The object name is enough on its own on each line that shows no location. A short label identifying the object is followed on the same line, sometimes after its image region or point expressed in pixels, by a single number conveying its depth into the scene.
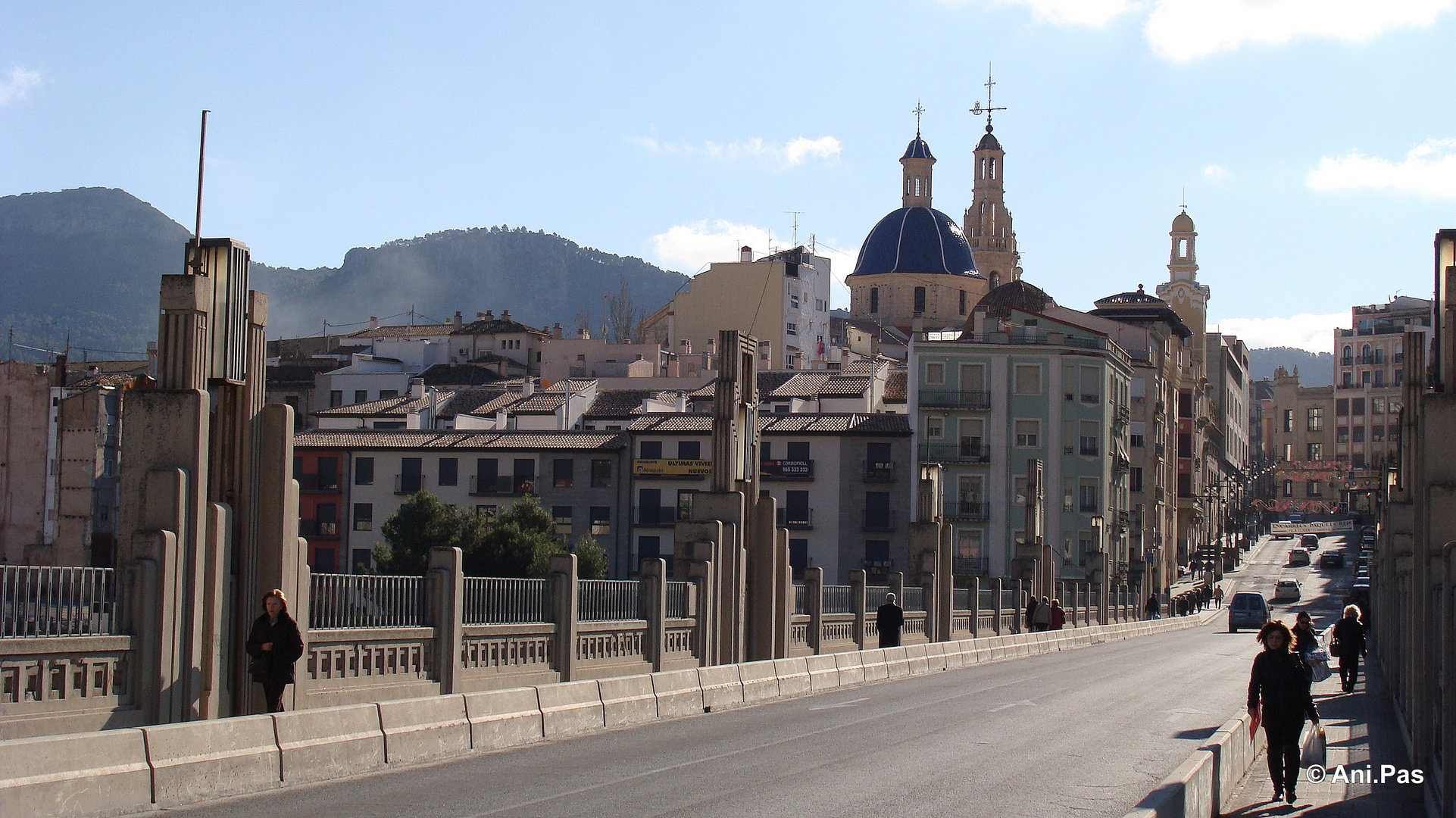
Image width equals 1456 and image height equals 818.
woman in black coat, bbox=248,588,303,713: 13.88
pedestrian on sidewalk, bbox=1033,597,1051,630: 43.75
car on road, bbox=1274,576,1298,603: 81.06
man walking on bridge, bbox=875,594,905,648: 30.50
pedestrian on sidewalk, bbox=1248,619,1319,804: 12.56
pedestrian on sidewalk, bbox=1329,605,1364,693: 25.33
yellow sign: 72.31
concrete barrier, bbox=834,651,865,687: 26.27
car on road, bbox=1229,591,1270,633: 55.44
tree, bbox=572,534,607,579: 62.91
